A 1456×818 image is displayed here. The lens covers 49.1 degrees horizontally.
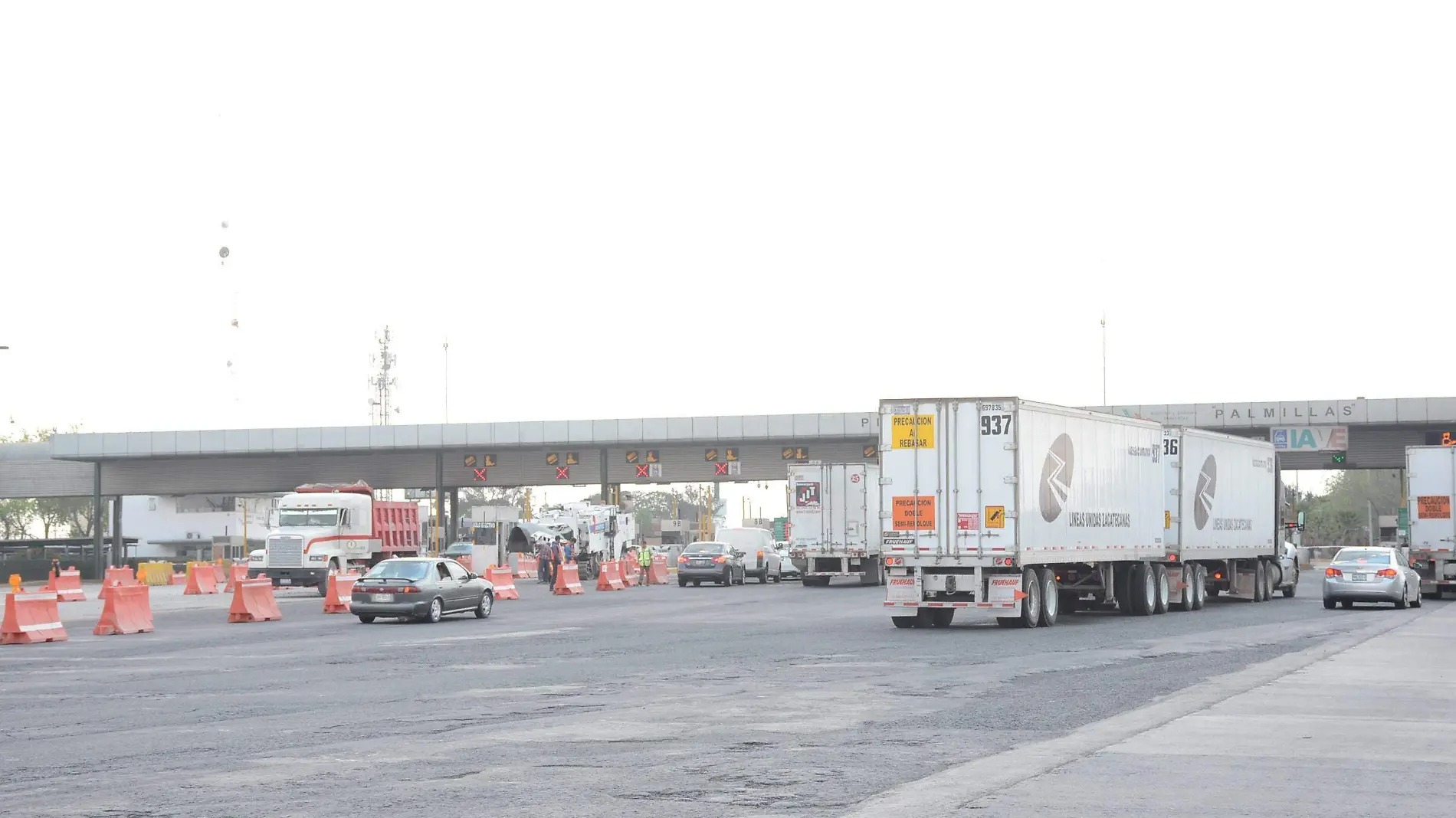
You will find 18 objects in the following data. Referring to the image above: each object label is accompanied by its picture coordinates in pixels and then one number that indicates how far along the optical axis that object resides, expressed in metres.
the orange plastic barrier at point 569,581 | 46.19
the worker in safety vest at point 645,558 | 55.59
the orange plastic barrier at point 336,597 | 36.78
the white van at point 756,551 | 55.66
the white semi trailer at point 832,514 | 46.66
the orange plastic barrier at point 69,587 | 45.03
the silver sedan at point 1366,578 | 34.38
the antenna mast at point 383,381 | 130.62
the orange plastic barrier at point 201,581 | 50.94
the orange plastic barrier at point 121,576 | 45.72
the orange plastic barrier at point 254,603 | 33.31
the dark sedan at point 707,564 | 52.22
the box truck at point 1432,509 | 39.03
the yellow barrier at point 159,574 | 63.31
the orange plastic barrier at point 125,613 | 29.80
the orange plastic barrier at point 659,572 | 57.52
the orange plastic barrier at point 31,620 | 27.23
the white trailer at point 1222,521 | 33.06
